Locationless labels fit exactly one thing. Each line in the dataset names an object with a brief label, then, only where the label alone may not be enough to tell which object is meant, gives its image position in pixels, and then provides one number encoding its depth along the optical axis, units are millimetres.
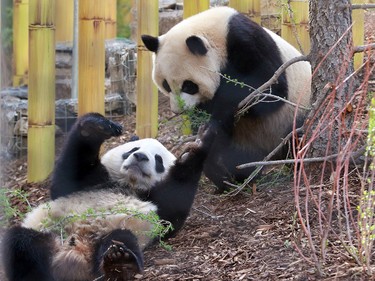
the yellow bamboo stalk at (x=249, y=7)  9920
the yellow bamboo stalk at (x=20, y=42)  13754
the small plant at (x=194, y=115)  8210
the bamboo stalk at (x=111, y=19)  11936
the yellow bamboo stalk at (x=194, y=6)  10233
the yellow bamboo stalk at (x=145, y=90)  9714
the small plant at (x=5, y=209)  5967
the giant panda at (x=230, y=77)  8263
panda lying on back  5754
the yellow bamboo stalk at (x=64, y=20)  14132
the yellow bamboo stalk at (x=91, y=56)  9386
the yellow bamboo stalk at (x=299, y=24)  9622
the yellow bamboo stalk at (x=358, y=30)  9240
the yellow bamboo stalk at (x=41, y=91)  8996
